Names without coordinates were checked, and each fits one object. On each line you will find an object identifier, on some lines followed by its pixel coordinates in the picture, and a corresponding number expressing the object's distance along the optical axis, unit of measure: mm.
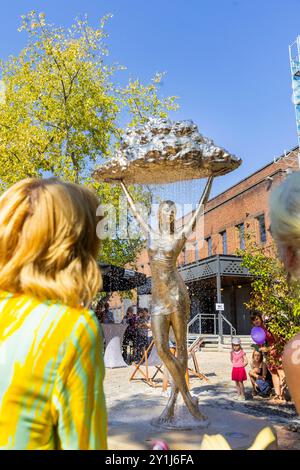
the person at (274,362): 6734
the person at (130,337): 13195
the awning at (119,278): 14102
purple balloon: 7020
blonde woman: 1013
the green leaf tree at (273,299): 6426
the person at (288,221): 1353
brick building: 23203
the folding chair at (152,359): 11603
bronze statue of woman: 4746
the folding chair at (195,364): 9078
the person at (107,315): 13570
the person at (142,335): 13211
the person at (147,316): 13723
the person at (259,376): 7250
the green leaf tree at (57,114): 15688
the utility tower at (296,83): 21500
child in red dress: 7141
